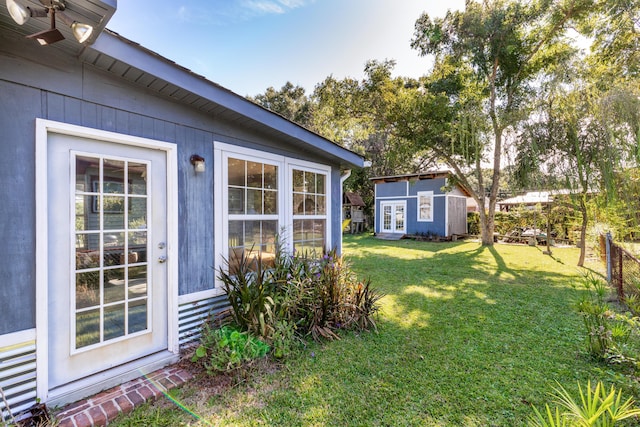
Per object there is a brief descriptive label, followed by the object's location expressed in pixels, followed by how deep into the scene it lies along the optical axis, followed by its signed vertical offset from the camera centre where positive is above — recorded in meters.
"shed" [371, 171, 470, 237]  14.41 +0.38
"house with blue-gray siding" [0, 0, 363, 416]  2.06 +0.10
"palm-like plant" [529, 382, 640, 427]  1.28 -0.98
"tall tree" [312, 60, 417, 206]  11.34 +4.62
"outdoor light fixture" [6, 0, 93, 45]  1.63 +1.21
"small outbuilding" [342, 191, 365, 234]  18.73 +0.17
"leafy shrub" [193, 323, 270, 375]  2.68 -1.35
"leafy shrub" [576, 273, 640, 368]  2.75 -1.31
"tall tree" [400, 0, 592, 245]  9.34 +5.66
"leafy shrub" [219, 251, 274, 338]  3.04 -0.97
